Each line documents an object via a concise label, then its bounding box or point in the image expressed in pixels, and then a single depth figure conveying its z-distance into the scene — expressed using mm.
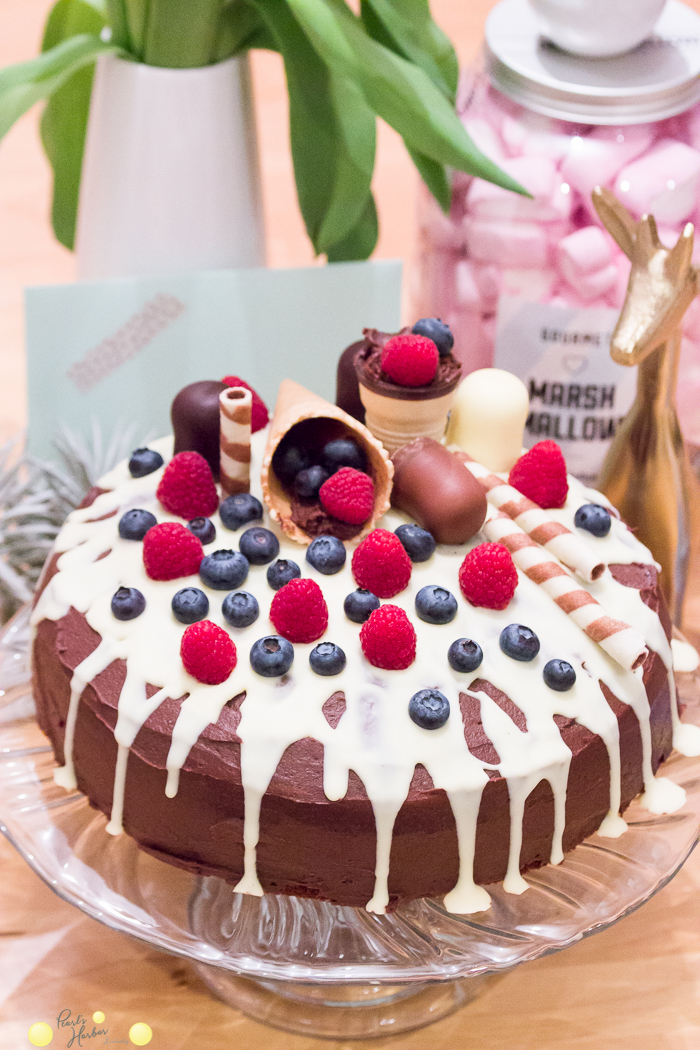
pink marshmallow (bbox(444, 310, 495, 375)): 1239
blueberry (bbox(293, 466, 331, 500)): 1075
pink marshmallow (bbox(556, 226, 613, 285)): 1190
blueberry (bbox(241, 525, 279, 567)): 1060
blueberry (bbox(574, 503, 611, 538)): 1092
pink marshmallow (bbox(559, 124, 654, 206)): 1188
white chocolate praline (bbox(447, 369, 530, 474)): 1115
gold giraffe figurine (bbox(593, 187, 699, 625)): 1092
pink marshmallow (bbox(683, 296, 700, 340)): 1212
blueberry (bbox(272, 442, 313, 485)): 1085
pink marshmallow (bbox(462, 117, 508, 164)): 1207
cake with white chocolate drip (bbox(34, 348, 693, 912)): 1003
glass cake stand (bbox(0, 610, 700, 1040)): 1008
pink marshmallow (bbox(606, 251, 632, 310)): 1202
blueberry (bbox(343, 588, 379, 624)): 1030
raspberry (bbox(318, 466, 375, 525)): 1059
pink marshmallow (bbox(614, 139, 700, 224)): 1187
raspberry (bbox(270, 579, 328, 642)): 1015
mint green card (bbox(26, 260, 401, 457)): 1232
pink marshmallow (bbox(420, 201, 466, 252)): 1233
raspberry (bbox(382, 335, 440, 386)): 1066
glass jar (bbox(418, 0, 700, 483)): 1188
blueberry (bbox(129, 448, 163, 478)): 1122
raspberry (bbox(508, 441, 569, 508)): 1097
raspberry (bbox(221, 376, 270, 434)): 1136
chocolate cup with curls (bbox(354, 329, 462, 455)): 1079
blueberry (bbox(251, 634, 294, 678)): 1009
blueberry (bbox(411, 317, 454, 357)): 1091
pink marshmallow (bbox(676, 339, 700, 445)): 1230
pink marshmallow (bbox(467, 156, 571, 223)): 1193
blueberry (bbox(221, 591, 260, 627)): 1028
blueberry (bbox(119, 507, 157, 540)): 1079
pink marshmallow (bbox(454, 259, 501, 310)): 1221
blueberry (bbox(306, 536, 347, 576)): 1051
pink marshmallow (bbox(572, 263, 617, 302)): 1197
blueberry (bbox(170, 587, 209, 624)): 1033
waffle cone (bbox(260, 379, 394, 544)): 1068
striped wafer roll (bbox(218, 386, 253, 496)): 1070
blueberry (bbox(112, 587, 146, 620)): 1042
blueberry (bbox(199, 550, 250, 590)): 1043
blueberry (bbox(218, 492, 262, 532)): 1080
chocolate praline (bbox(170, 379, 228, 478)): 1103
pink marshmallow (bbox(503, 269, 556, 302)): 1210
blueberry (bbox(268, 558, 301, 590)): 1043
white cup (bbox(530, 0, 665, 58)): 1161
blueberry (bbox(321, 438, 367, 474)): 1075
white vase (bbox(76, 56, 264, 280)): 1198
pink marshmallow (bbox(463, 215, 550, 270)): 1202
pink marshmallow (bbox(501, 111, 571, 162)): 1195
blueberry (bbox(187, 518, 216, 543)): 1072
